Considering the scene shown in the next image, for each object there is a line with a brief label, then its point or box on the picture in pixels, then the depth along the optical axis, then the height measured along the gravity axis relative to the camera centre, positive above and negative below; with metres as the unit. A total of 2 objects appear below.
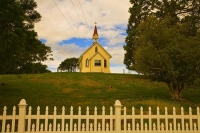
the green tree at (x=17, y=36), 10.11 +1.99
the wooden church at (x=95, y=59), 48.84 +3.34
